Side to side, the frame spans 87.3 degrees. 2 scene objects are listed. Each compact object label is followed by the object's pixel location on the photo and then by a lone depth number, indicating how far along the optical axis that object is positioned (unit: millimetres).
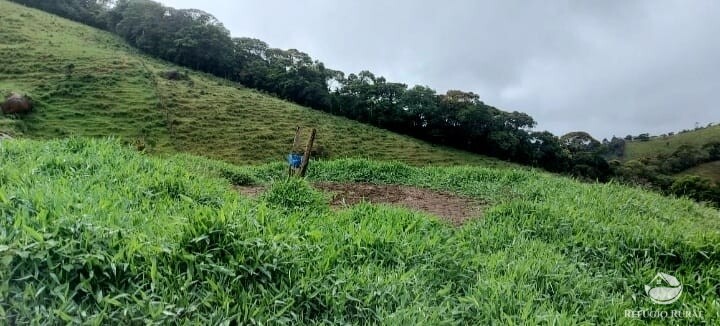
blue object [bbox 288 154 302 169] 9661
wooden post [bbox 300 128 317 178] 8844
